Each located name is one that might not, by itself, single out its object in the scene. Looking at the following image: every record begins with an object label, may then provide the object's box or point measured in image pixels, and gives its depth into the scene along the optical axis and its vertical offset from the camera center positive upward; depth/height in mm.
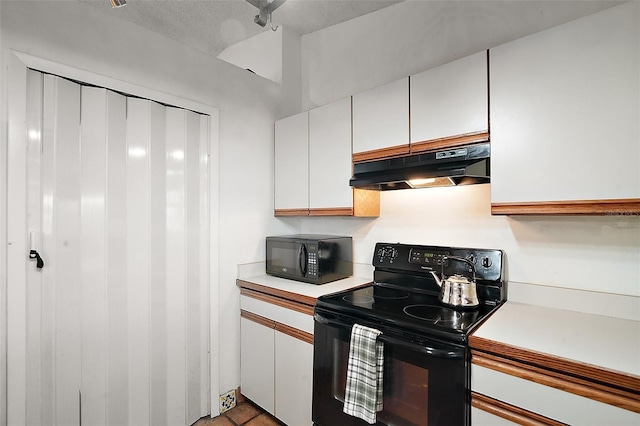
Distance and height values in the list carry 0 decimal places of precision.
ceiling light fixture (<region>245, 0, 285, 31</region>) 1516 +1029
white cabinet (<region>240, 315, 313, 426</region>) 1768 -962
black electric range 1193 -505
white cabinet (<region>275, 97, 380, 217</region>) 2010 +346
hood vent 1460 +241
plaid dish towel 1340 -707
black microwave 2041 -294
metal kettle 1507 -381
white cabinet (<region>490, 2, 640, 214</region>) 1145 +394
